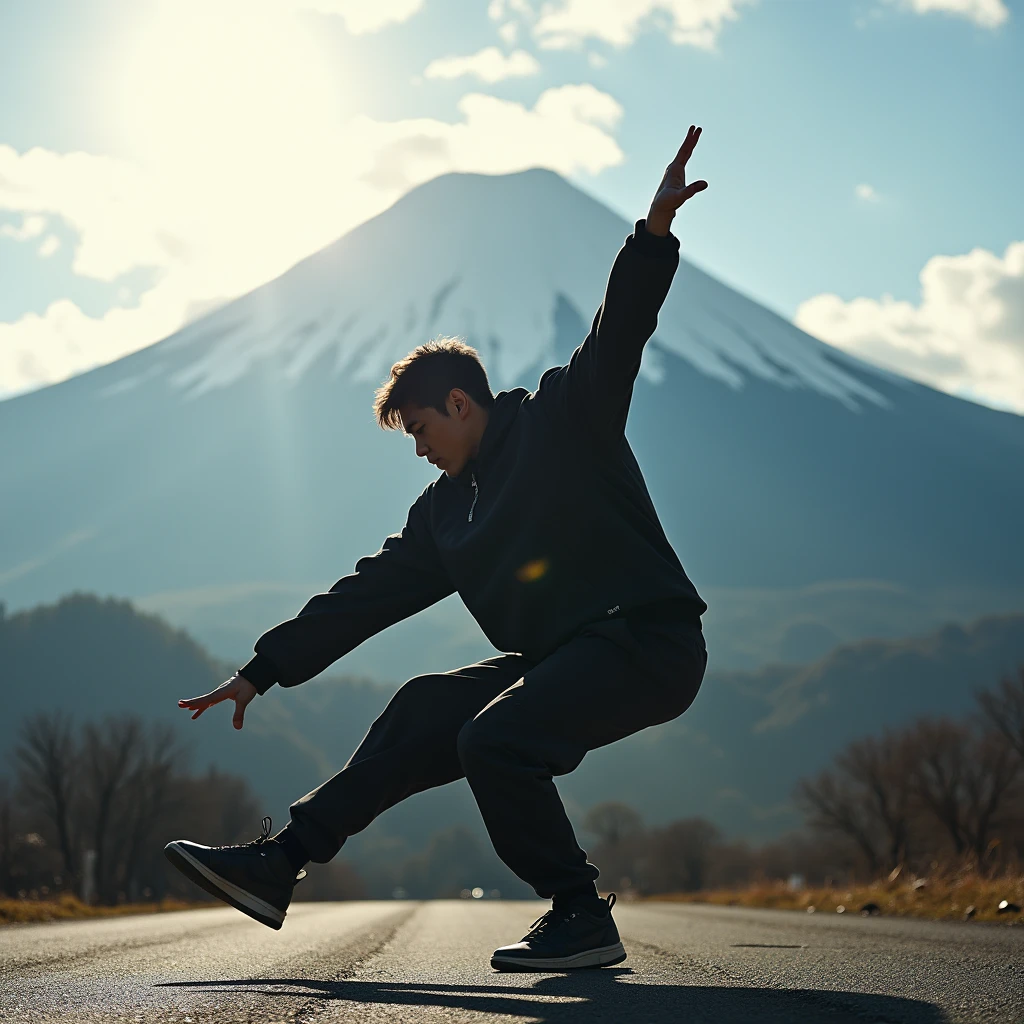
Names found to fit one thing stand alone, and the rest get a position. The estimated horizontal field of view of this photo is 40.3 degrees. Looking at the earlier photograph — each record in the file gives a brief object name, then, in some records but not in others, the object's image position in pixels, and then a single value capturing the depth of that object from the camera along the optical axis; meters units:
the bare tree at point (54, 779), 36.47
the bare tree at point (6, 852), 28.23
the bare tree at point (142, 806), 39.67
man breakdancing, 3.28
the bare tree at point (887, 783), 42.06
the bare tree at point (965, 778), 39.09
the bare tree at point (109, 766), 41.39
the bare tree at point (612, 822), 78.31
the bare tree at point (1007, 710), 44.66
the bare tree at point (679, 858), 59.09
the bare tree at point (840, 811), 43.97
